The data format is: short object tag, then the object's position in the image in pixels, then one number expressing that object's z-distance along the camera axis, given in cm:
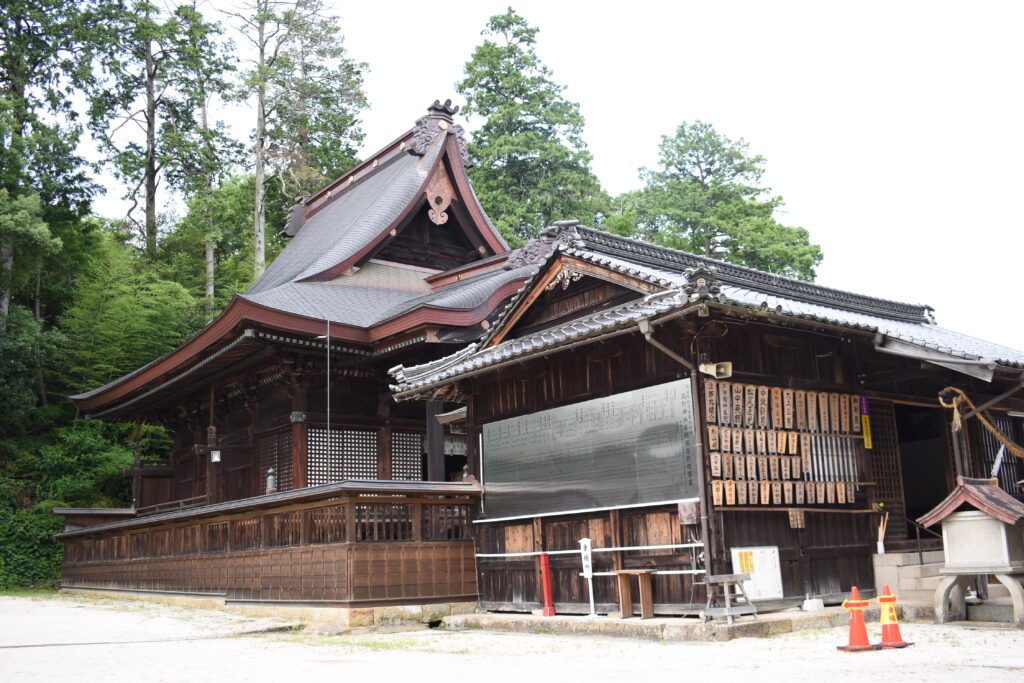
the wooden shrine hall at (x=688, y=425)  1035
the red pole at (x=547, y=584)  1170
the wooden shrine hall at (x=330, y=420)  1283
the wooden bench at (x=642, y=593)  1038
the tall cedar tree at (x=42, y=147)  2550
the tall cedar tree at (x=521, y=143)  3481
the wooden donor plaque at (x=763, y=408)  1097
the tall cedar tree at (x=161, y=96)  3469
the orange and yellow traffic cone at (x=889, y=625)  821
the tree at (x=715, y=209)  3588
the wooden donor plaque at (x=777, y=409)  1111
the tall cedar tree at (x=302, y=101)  3641
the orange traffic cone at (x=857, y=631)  805
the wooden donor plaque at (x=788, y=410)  1121
